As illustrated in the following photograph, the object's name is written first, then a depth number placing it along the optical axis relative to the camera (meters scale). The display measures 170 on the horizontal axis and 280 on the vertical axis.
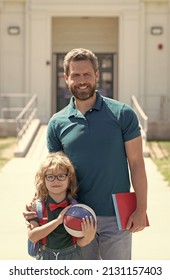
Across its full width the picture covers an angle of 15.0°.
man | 3.89
